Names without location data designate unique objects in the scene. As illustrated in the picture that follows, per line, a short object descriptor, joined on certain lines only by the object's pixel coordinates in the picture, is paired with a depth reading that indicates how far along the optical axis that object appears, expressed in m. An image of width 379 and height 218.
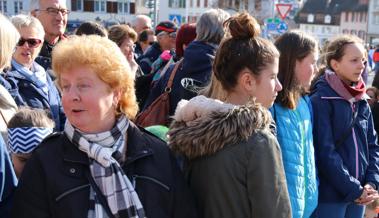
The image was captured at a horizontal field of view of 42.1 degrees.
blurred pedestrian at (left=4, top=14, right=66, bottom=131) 3.54
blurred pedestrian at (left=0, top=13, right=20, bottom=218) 2.04
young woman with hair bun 2.21
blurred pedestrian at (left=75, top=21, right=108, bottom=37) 5.29
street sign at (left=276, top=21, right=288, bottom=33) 16.48
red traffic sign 15.80
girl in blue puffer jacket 2.98
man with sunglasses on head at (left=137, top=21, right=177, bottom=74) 7.19
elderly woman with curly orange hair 2.03
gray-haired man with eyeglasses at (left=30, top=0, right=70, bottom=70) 4.84
